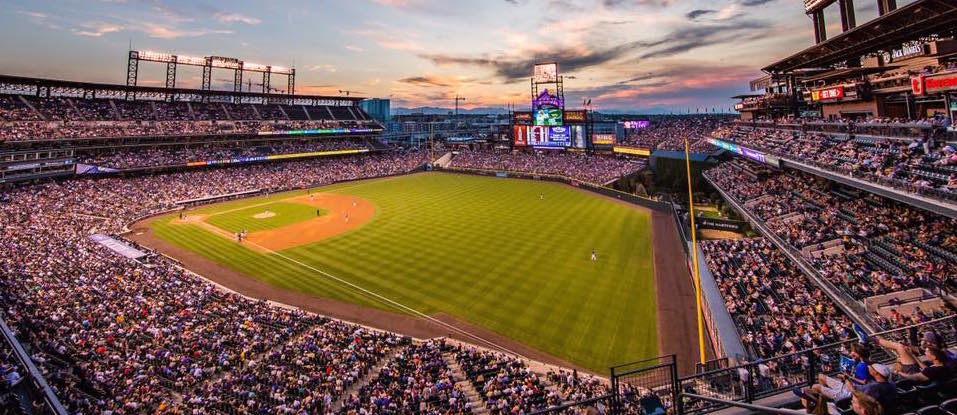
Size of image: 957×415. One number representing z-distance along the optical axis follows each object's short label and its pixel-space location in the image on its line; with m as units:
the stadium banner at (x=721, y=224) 34.97
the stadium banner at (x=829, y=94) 32.62
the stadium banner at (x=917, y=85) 21.23
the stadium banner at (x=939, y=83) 19.30
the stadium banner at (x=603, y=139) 75.56
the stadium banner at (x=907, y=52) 26.51
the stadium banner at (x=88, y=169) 52.19
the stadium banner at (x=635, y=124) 86.88
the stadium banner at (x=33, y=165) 46.26
